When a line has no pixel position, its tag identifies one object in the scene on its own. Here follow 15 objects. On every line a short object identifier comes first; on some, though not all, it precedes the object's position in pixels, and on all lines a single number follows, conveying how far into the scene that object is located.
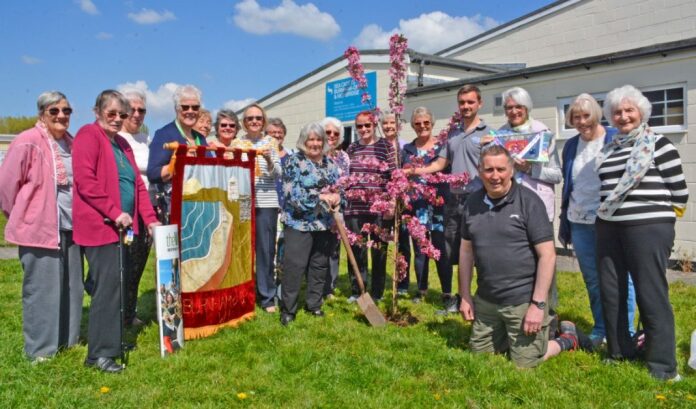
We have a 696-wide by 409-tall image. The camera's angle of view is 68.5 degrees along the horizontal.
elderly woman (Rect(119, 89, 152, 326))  4.89
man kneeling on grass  3.80
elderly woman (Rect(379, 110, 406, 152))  6.41
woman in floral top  5.06
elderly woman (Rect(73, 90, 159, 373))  3.72
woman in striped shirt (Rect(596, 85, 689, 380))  3.63
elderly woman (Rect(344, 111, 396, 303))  5.58
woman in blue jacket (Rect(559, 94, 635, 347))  4.27
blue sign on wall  12.62
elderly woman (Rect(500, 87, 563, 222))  4.58
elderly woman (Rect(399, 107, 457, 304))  5.63
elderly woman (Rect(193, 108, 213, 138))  5.92
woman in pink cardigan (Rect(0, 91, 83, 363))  3.82
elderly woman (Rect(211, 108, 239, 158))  5.42
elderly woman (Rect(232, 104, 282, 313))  5.51
